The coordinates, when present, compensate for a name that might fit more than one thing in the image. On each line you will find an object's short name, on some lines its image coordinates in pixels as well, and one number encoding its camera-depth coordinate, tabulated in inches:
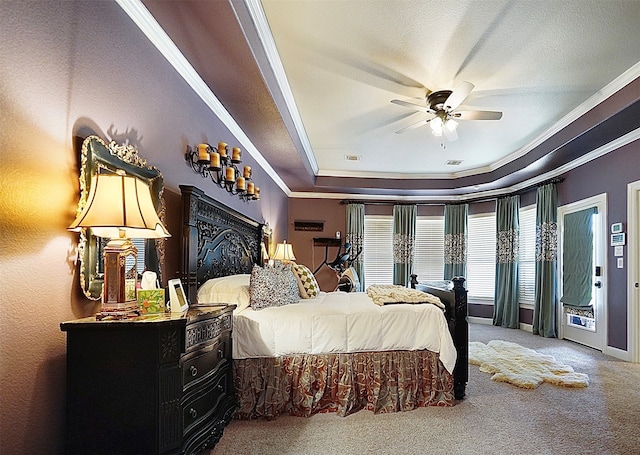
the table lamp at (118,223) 63.0
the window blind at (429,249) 321.7
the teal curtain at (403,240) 316.2
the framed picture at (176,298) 85.3
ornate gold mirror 69.4
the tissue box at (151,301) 78.3
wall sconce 121.8
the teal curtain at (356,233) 315.3
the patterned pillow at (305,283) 151.4
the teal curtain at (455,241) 311.6
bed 114.2
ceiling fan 143.3
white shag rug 145.0
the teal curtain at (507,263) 274.8
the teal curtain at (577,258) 207.8
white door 197.5
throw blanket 126.2
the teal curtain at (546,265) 236.8
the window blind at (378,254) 323.3
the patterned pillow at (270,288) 122.2
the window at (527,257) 265.3
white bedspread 115.3
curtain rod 262.1
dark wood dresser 65.2
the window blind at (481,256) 301.9
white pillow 118.5
